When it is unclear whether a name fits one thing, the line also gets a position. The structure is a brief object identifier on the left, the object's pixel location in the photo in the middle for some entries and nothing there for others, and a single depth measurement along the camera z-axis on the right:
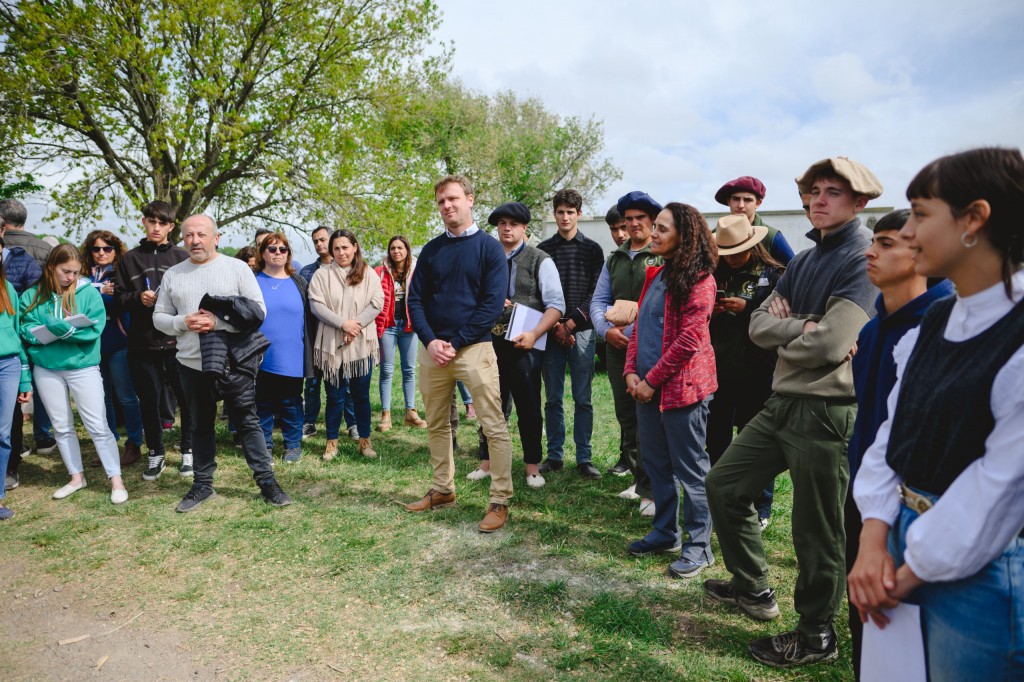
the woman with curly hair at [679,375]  3.52
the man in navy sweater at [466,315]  4.37
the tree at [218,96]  10.30
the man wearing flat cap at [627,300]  4.70
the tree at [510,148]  32.91
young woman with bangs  1.33
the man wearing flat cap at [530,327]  5.22
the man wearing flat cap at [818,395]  2.67
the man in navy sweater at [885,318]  2.11
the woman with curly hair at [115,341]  5.70
